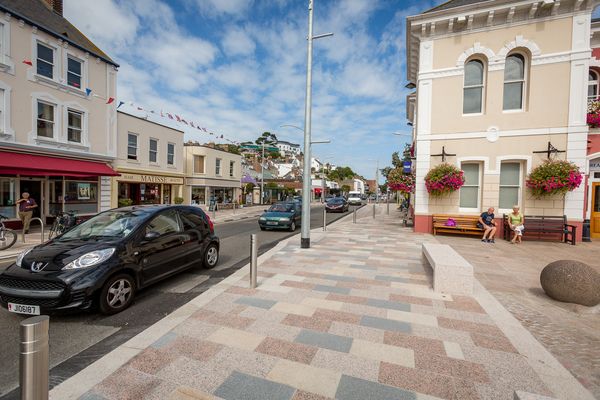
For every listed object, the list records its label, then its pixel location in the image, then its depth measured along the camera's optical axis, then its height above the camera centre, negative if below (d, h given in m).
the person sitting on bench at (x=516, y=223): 9.88 -0.87
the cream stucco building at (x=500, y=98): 10.21 +3.96
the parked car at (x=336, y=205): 26.69 -1.02
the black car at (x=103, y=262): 3.57 -1.08
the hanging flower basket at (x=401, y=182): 14.05 +0.72
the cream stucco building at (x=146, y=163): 16.98 +1.80
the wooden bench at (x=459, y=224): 11.03 -1.09
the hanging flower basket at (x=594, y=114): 10.26 +3.19
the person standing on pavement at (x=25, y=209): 10.38 -0.86
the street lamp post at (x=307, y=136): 8.54 +1.76
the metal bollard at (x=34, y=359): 1.61 -1.02
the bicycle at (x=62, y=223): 10.51 -1.36
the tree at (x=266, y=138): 101.71 +21.00
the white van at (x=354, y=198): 38.75 -0.49
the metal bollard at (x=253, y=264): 4.90 -1.27
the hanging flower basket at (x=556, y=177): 9.74 +0.81
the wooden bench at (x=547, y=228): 10.26 -1.05
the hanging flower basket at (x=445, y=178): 11.01 +0.75
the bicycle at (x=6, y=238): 8.19 -1.54
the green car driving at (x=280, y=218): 13.35 -1.22
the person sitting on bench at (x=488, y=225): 10.18 -0.98
